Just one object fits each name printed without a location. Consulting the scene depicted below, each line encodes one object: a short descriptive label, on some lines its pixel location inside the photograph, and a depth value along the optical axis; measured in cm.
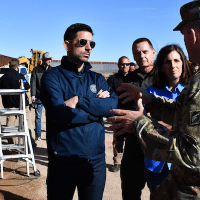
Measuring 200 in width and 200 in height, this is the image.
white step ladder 428
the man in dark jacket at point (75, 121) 210
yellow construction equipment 2581
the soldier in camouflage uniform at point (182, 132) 113
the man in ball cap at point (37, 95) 676
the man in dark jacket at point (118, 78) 474
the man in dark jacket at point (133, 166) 273
